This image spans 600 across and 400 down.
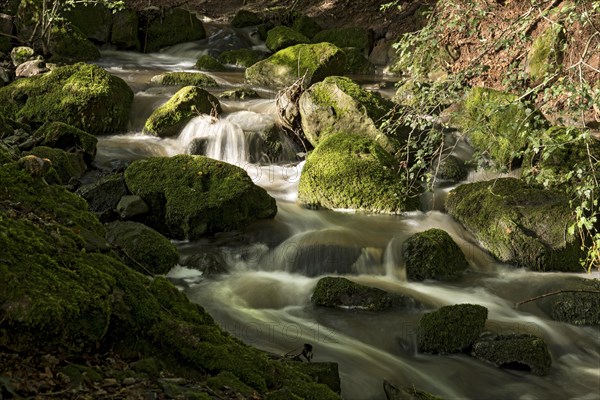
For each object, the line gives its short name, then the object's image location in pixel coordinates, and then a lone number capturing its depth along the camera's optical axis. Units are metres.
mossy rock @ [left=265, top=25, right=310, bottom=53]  21.75
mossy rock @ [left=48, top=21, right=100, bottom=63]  16.89
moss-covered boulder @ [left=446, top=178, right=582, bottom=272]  8.34
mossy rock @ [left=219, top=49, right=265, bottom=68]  19.86
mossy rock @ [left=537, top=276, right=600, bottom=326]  7.02
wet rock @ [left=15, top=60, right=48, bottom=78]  14.23
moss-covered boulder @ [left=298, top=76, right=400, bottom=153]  11.05
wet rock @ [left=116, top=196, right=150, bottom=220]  8.16
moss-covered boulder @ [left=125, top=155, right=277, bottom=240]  8.33
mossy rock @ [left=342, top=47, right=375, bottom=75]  19.25
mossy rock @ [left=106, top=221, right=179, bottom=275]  6.97
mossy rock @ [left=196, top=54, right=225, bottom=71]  19.02
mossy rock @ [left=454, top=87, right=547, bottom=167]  10.98
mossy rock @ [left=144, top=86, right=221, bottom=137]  11.81
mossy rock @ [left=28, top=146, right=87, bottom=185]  8.80
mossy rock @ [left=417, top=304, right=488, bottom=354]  6.16
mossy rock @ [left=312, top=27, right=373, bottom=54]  22.84
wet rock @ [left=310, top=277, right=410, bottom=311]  6.89
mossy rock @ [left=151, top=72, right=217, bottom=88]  15.25
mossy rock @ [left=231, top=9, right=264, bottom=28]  24.97
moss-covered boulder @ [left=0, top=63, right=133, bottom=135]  11.46
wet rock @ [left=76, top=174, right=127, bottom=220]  8.30
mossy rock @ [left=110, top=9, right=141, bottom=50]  20.61
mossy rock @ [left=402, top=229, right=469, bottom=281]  7.85
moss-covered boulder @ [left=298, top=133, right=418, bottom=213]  9.56
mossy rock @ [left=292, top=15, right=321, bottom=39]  24.89
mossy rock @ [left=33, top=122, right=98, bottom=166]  9.62
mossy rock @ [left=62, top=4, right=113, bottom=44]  19.88
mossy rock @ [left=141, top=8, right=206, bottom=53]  21.77
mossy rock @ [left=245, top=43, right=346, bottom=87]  14.49
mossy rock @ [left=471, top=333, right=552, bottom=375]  5.96
